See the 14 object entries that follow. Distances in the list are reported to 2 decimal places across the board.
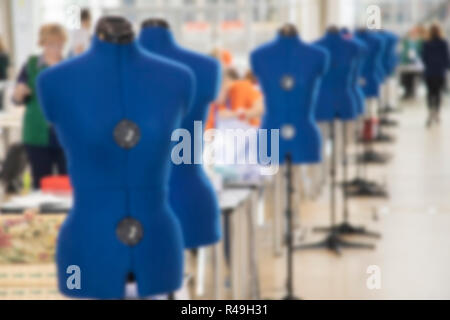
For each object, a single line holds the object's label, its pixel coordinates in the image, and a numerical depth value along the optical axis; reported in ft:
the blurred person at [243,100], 36.15
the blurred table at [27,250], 17.86
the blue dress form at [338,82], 35.38
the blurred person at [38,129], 27.75
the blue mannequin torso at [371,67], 49.88
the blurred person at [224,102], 29.82
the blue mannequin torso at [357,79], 39.17
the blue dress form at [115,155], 14.98
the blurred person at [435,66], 71.25
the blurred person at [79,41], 30.40
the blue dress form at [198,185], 18.50
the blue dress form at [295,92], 28.68
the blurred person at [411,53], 91.24
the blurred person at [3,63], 48.75
